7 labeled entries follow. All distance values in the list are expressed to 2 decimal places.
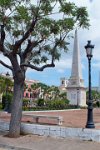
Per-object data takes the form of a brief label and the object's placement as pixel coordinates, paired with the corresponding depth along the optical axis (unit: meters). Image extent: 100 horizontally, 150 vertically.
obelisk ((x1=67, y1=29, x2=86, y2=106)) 32.19
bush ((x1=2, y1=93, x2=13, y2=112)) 19.98
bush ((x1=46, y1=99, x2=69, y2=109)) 26.29
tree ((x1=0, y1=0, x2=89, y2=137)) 7.96
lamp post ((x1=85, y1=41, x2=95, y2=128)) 7.85
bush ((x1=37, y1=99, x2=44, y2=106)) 28.13
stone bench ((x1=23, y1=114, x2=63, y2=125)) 9.42
